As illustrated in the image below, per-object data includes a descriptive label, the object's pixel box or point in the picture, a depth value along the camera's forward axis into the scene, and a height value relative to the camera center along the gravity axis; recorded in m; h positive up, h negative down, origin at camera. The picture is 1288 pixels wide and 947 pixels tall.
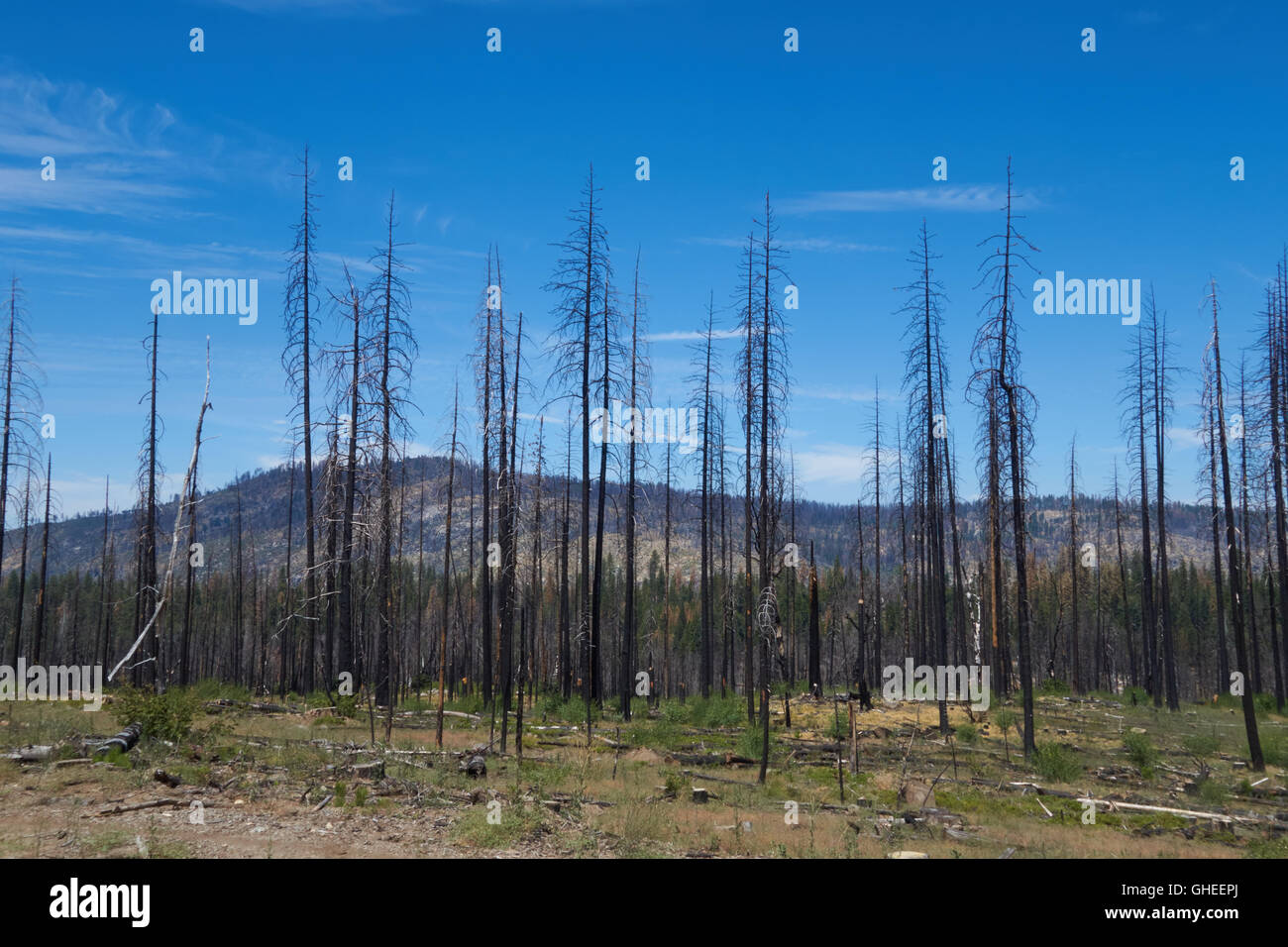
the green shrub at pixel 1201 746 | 24.93 -6.84
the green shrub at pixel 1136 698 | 42.01 -9.46
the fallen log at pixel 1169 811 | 15.92 -5.75
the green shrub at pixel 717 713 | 29.91 -6.81
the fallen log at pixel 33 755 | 15.86 -4.35
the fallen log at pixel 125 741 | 16.50 -4.32
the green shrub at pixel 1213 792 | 18.29 -6.09
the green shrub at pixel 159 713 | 18.11 -4.03
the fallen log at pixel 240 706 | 28.55 -6.29
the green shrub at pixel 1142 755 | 21.86 -6.30
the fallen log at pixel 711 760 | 22.31 -6.33
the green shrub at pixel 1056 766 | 19.92 -5.89
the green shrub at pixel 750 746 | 22.72 -6.08
